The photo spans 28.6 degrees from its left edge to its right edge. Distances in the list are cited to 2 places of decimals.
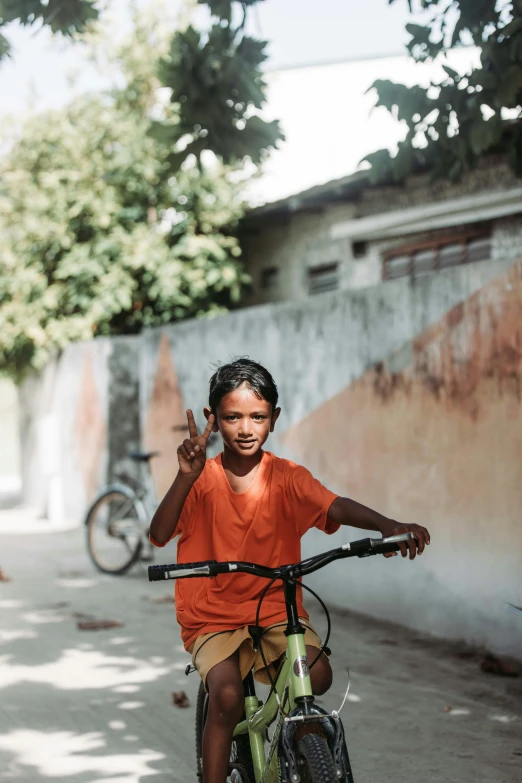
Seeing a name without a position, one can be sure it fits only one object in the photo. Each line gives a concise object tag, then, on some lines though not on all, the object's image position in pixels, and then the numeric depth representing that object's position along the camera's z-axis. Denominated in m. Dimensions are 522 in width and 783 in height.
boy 2.87
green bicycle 2.46
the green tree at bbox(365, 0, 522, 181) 4.89
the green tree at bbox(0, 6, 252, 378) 14.05
